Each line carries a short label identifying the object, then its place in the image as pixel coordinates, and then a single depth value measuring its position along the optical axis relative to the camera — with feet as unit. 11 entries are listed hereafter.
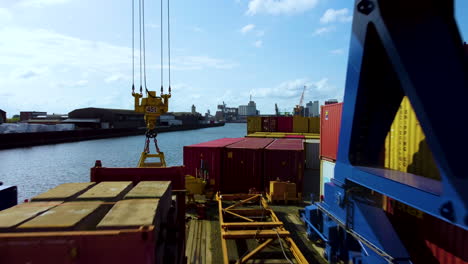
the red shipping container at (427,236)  19.97
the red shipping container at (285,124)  132.87
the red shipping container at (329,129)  42.36
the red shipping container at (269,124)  134.21
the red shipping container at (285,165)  55.72
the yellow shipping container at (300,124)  129.18
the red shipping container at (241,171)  57.93
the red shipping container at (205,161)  57.88
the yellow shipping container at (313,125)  128.98
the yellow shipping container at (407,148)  22.67
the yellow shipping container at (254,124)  136.46
